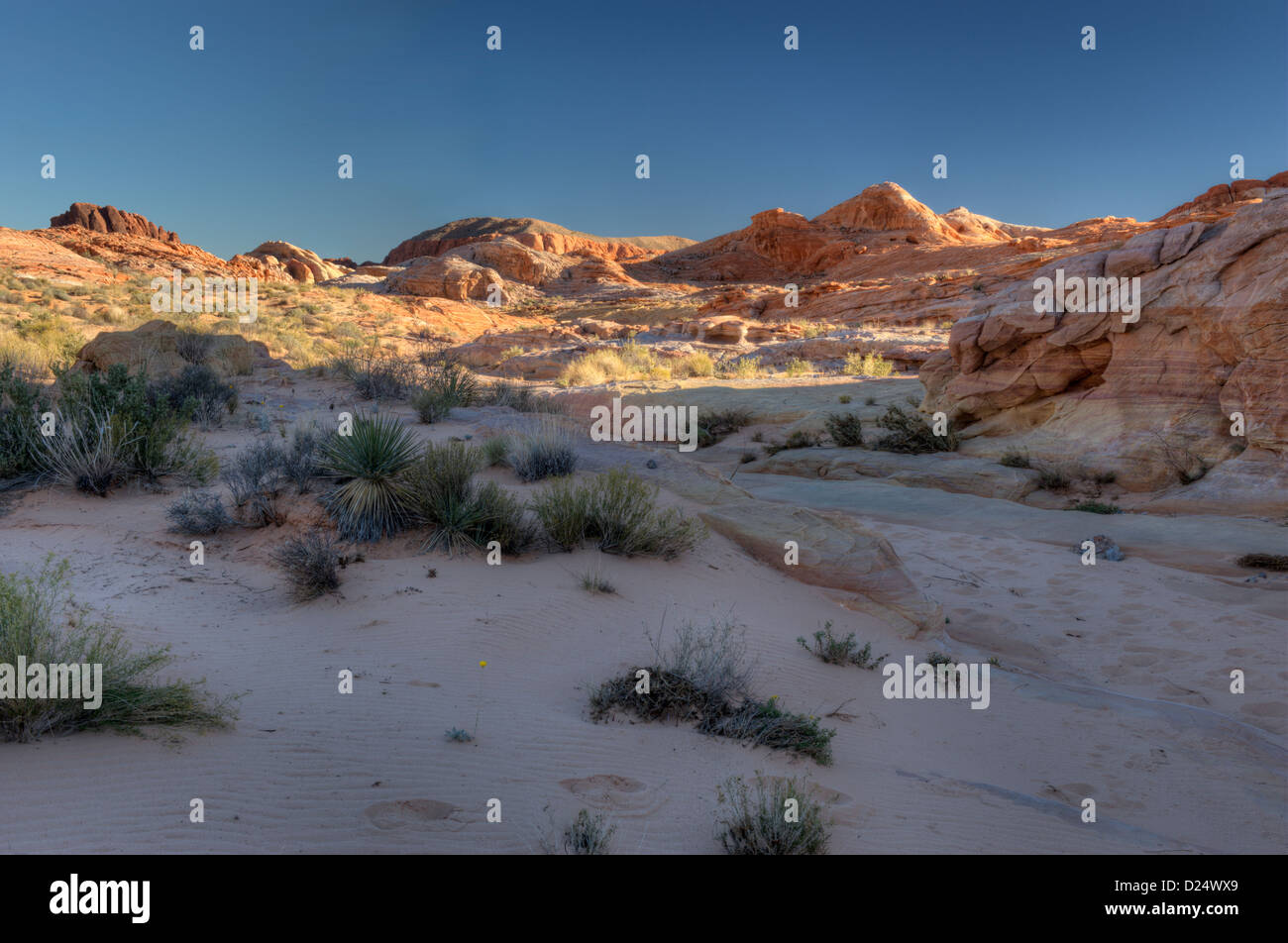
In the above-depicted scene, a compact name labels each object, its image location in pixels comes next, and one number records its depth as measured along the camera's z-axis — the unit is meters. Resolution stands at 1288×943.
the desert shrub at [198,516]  6.09
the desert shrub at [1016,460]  12.29
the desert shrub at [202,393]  9.63
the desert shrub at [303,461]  6.71
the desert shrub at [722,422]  16.52
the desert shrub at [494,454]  8.42
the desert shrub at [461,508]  6.02
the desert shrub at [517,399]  14.22
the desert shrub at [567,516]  6.27
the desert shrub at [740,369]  23.16
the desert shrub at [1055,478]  11.40
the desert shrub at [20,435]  6.74
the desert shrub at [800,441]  14.97
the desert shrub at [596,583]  5.59
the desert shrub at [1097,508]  10.24
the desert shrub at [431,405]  10.76
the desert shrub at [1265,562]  7.64
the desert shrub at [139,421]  7.04
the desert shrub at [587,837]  2.70
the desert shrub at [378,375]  12.74
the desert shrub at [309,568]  5.05
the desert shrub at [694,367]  23.08
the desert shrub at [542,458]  8.07
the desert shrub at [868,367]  22.25
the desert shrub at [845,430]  14.63
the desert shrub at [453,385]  12.16
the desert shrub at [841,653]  5.39
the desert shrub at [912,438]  13.78
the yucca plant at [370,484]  6.12
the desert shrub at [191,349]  14.12
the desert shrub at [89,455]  6.67
